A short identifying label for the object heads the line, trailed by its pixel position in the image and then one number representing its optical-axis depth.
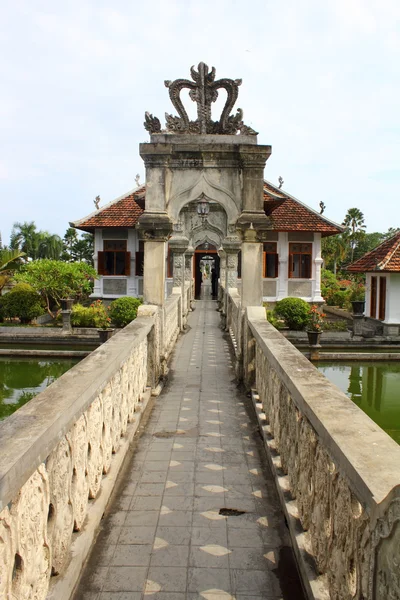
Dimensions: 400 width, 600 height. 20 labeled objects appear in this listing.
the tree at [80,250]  49.27
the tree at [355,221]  54.25
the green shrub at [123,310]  19.70
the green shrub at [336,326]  21.13
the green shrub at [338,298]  29.42
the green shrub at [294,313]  20.23
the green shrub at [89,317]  20.30
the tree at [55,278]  21.56
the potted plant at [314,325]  16.59
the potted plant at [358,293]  27.56
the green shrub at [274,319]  19.59
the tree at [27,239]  45.06
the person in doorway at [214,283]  32.47
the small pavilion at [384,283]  21.02
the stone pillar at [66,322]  19.91
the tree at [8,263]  22.69
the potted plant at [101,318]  20.19
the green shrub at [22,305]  21.78
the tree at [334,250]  48.28
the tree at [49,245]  44.91
